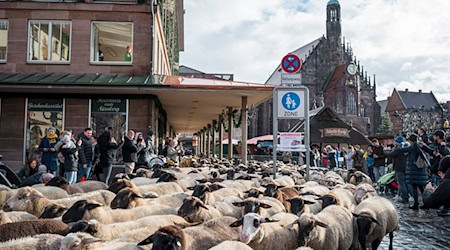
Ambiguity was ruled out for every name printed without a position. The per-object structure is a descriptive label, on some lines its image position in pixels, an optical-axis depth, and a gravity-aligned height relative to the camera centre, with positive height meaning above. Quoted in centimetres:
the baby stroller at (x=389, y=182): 1630 -133
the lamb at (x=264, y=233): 548 -114
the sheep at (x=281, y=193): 819 -92
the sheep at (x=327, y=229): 598 -118
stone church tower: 8100 +1158
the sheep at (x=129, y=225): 535 -105
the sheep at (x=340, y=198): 790 -98
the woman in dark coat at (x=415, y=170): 1183 -64
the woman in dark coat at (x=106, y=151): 1174 -19
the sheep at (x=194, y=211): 666 -101
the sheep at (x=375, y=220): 684 -120
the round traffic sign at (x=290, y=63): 1092 +201
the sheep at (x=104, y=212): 616 -101
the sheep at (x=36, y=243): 477 -109
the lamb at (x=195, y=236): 463 -106
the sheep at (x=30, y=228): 537 -105
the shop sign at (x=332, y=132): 4297 +130
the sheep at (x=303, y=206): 746 -104
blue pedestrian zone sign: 1107 +110
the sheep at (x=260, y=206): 680 -97
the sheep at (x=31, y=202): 722 -97
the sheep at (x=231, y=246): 444 -103
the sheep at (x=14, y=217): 611 -105
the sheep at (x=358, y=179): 1311 -99
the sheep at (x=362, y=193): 901 -97
